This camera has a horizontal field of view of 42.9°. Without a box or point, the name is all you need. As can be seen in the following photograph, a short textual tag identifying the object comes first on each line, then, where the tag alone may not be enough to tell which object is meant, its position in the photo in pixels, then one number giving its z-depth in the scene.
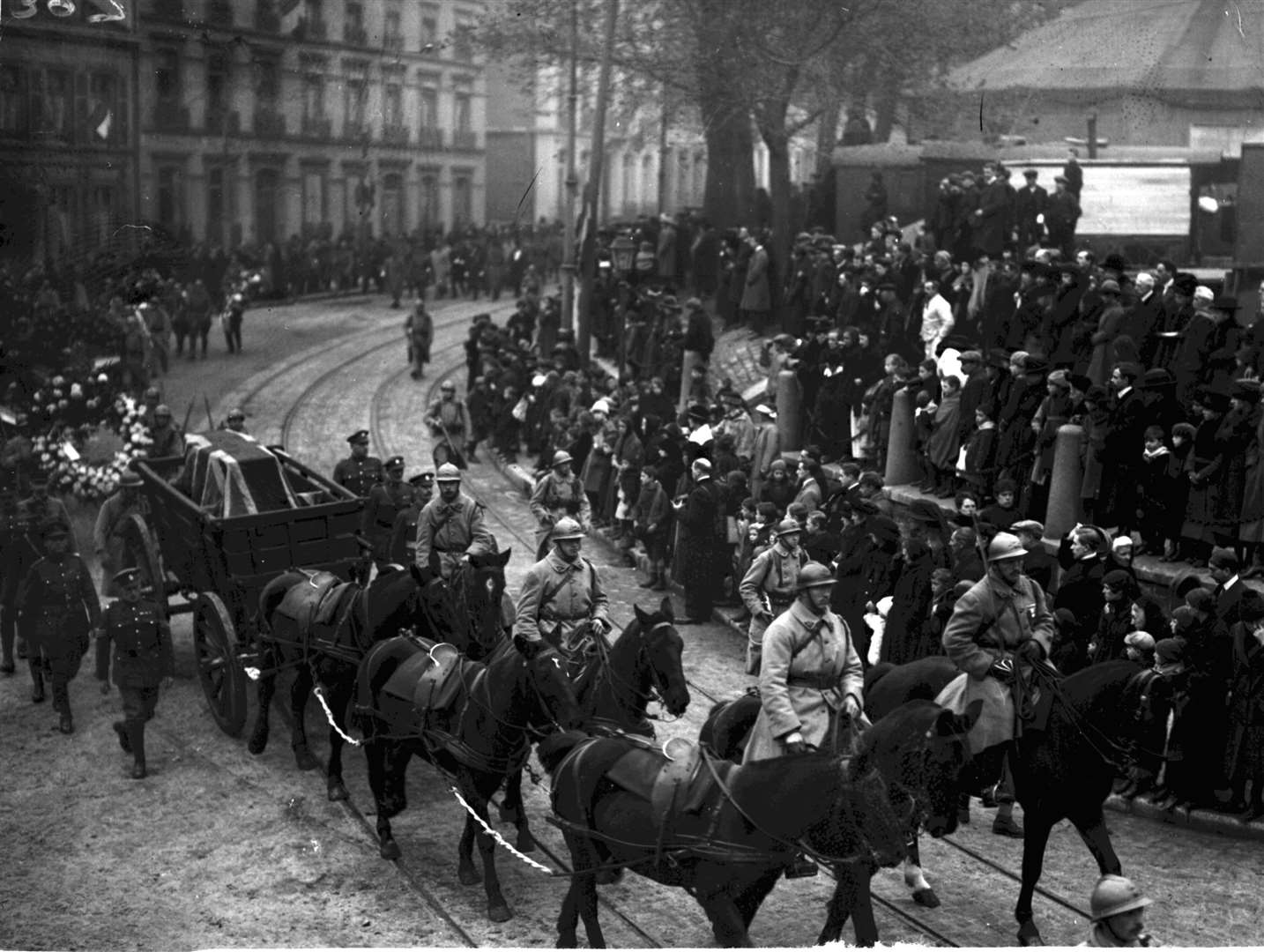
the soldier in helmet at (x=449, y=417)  23.13
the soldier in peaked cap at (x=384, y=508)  15.80
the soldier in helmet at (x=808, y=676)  8.86
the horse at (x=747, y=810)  7.82
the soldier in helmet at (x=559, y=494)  16.14
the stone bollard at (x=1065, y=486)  15.03
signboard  26.48
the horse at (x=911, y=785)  7.98
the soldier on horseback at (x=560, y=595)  11.12
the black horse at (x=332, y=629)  11.84
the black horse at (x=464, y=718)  9.79
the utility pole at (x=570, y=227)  26.23
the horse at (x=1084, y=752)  9.16
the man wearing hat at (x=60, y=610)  13.89
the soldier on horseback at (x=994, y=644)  9.43
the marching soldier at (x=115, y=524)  15.46
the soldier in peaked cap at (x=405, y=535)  15.37
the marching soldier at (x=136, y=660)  12.83
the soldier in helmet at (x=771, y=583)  12.56
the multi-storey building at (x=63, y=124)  23.19
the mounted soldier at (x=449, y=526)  13.36
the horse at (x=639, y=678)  9.62
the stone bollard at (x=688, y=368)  23.83
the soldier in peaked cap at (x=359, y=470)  17.47
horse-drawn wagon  13.66
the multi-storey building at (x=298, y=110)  30.31
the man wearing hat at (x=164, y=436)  19.05
